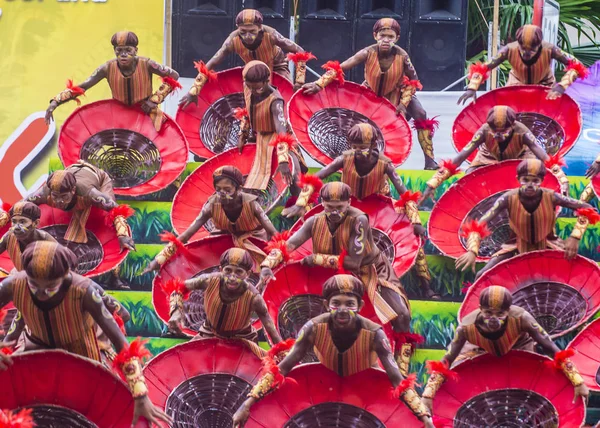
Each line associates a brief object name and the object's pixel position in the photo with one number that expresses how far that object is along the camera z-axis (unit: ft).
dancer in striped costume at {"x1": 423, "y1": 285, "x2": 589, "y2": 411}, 35.96
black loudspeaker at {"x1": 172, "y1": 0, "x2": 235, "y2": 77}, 52.13
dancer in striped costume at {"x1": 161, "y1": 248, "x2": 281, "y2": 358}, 36.27
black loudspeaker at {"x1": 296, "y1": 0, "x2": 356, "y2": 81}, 52.31
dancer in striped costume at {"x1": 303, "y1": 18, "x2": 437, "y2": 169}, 46.62
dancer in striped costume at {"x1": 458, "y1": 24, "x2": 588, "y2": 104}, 46.44
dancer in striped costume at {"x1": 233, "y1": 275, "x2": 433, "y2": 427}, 34.19
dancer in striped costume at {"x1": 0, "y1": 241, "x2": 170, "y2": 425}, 31.09
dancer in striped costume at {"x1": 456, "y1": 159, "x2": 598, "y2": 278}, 40.32
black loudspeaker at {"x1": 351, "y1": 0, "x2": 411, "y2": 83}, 52.24
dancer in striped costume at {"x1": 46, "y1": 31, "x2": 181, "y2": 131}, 45.65
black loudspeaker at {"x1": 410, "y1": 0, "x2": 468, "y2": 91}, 52.08
